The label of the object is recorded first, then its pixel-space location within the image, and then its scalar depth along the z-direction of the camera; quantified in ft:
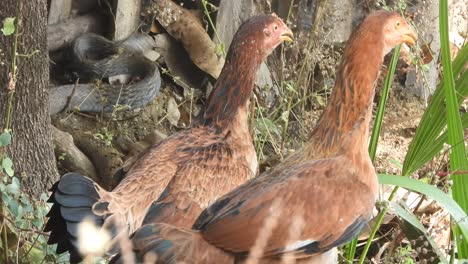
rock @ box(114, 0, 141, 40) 45.88
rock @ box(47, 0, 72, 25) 44.34
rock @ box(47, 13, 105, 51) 44.50
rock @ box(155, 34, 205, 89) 46.80
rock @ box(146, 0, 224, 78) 45.52
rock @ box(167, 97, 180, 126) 45.11
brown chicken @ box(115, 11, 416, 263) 23.20
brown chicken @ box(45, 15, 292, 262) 24.94
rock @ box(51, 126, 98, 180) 40.01
